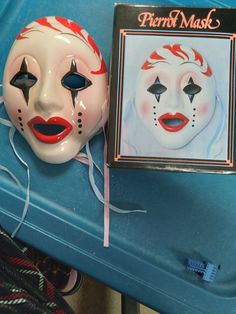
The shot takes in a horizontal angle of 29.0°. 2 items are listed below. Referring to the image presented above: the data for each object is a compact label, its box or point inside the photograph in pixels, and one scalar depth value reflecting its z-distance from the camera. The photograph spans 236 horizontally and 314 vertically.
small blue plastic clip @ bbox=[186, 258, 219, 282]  0.65
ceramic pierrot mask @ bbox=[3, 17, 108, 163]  0.61
